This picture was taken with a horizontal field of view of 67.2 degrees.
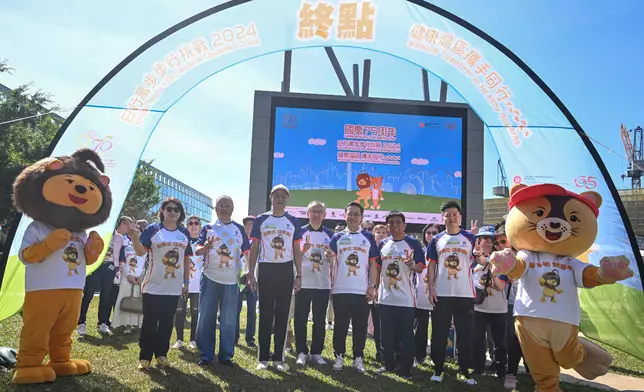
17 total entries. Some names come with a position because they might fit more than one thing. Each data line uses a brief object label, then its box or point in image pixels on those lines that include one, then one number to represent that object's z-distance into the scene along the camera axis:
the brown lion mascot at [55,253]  4.16
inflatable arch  5.82
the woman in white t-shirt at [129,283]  7.39
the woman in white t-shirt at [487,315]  5.45
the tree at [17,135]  21.38
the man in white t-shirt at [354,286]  5.58
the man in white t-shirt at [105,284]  7.24
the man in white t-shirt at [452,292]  5.28
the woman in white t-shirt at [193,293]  6.55
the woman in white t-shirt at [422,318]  6.05
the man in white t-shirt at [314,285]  5.86
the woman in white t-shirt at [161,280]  5.05
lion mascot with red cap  4.01
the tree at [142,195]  29.23
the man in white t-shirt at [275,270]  5.43
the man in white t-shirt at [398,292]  5.36
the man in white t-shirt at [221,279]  5.40
